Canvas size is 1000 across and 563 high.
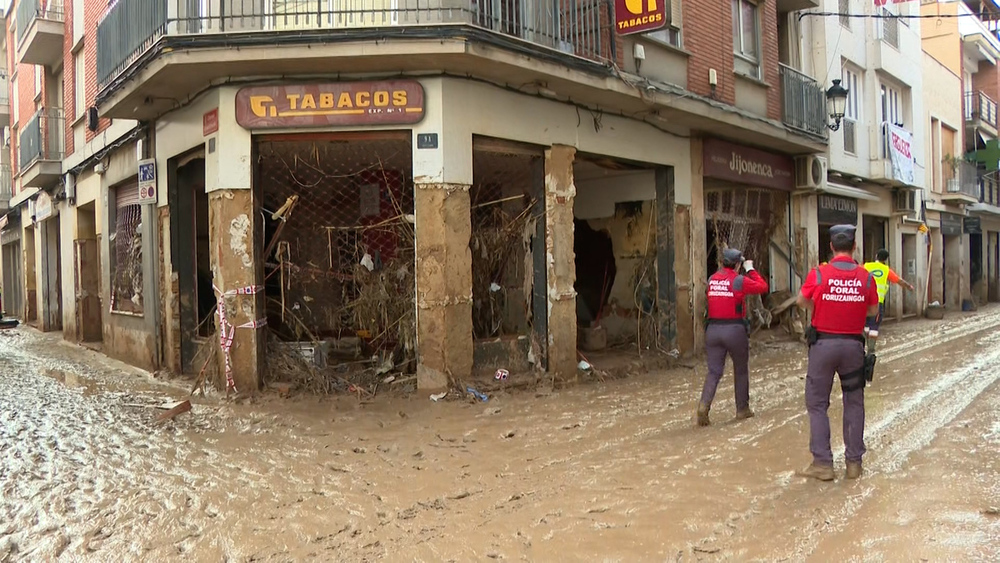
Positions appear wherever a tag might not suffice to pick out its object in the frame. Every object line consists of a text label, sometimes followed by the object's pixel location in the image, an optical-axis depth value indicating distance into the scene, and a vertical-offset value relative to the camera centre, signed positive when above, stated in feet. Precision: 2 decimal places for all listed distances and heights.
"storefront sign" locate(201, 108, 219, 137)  25.99 +6.06
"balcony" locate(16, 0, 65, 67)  47.47 +17.30
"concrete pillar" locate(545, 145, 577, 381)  28.04 +0.64
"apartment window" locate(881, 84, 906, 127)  57.26 +13.31
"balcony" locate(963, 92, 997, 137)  80.18 +17.93
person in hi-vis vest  29.30 -0.36
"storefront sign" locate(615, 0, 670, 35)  27.94 +10.38
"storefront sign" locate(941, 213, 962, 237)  69.15 +4.21
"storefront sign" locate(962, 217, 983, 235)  73.78 +4.29
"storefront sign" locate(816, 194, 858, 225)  47.50 +4.16
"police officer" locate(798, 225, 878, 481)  14.66 -1.58
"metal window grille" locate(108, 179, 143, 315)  36.40 +2.03
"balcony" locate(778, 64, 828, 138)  42.32 +10.37
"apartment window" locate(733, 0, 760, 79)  39.37 +13.19
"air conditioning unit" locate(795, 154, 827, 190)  44.11 +6.13
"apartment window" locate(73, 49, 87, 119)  45.21 +13.22
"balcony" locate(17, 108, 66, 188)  49.21 +10.03
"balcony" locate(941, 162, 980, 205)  68.74 +8.24
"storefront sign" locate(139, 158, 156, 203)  32.22 +4.85
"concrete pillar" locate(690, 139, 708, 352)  35.53 +1.29
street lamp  42.80 +10.30
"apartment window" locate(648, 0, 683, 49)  34.04 +11.79
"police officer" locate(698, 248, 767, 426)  19.83 -1.29
